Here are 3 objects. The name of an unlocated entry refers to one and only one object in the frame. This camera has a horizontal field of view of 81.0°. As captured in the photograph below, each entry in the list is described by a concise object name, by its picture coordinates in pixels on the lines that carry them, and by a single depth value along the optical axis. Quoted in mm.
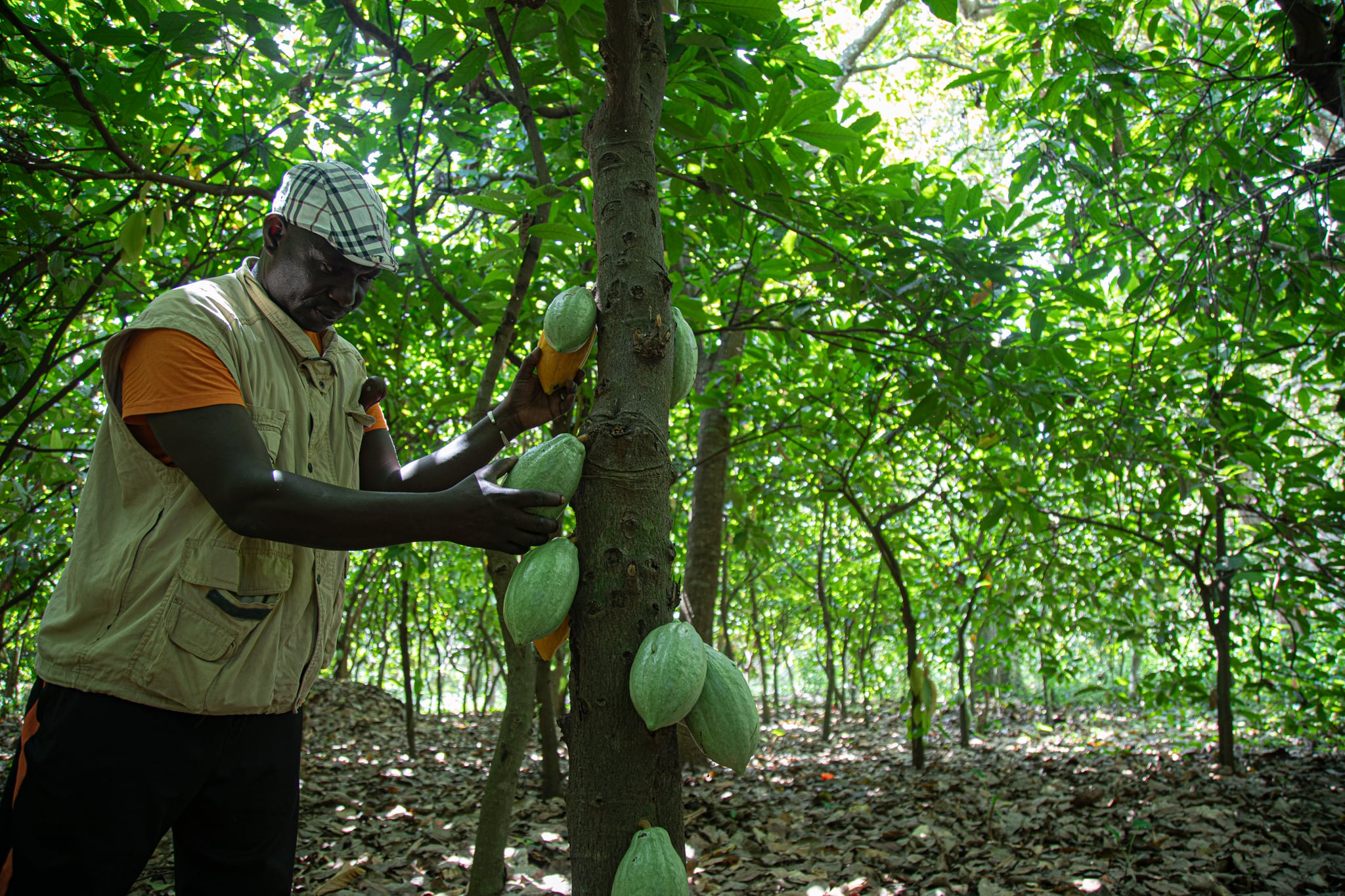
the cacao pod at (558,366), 1205
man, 1004
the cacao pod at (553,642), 999
